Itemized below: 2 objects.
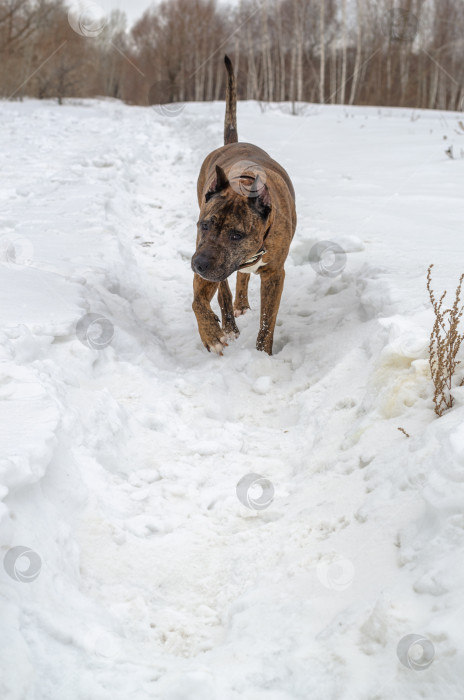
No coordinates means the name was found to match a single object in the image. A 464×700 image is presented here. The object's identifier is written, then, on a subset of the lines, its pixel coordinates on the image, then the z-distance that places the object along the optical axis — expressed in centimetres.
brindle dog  365
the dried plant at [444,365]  257
